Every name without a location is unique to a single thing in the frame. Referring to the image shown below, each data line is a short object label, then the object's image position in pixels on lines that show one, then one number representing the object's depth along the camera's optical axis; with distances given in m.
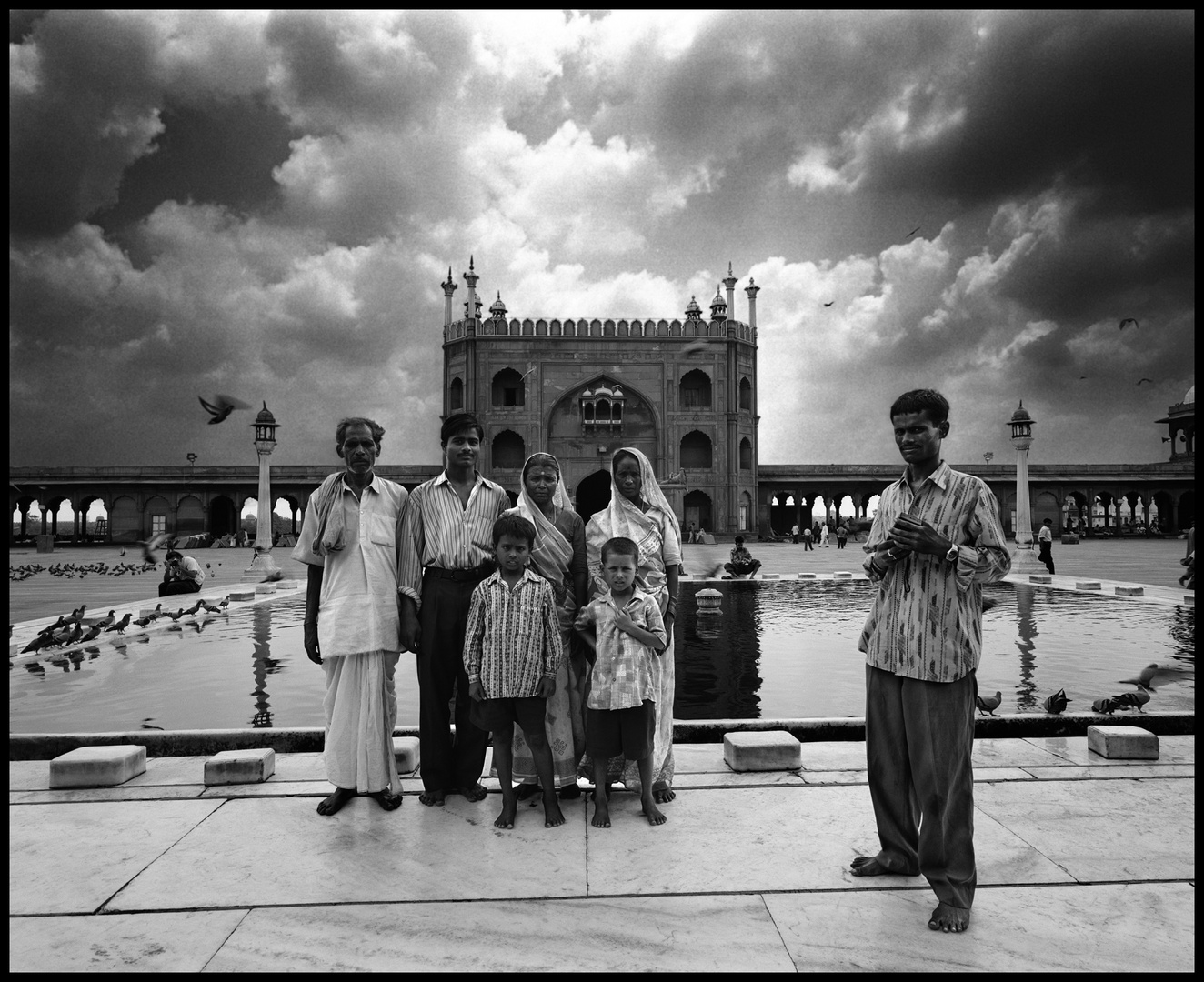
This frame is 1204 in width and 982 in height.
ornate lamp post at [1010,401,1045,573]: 15.29
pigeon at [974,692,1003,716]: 4.18
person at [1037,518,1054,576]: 15.23
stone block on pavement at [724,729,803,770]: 3.42
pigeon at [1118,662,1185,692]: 4.58
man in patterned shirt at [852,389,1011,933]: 2.25
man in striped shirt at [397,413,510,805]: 3.15
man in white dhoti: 3.05
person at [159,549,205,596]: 11.16
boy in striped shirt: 2.93
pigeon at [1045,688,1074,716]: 4.16
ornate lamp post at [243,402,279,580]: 15.64
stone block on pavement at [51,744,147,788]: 3.26
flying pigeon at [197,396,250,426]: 10.19
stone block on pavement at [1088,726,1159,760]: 3.52
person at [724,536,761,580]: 14.16
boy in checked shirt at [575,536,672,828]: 2.95
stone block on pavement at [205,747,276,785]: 3.28
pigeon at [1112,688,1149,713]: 4.21
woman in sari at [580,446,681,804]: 3.17
